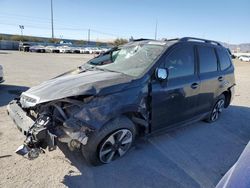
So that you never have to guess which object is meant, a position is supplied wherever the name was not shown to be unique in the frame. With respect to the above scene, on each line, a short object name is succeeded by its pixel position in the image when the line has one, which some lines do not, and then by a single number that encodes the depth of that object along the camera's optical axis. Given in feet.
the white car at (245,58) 139.21
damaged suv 7.87
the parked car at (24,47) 116.19
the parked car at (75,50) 133.31
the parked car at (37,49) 115.23
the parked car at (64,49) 128.58
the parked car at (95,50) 139.05
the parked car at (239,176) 4.33
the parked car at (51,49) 123.49
